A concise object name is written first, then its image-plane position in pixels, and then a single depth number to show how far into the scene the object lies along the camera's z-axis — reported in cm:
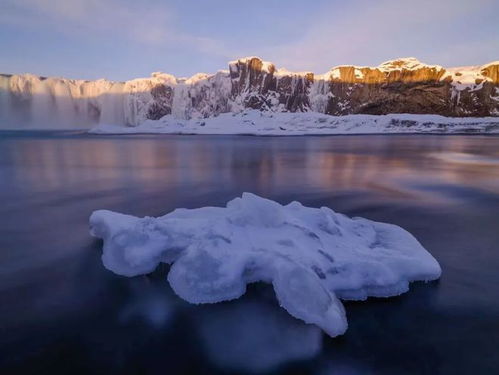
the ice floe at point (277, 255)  320
